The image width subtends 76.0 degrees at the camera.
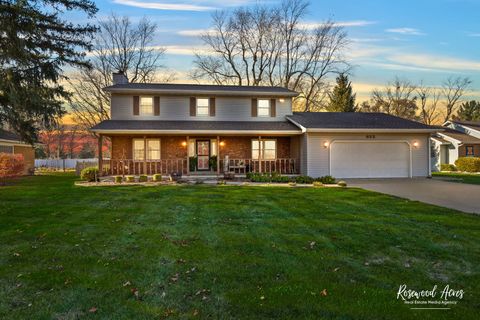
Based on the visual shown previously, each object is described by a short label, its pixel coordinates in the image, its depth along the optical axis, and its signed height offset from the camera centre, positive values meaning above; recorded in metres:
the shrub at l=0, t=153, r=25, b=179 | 16.19 -0.20
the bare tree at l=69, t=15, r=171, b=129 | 30.09 +10.02
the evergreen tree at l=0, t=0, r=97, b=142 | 10.59 +4.21
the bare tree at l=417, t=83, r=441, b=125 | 48.72 +8.66
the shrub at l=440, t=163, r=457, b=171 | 27.91 -1.00
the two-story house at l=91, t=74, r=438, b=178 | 16.86 +1.20
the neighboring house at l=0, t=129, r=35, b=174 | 22.21 +1.04
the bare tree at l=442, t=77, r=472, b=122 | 47.61 +10.33
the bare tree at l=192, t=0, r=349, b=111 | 32.62 +11.77
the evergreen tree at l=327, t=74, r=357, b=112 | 33.53 +6.66
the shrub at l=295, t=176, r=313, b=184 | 15.22 -1.08
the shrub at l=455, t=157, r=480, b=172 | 25.06 -0.67
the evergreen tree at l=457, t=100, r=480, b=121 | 46.69 +7.01
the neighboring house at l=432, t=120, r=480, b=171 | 29.52 +1.13
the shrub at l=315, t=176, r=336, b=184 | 15.01 -1.10
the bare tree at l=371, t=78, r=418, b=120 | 48.41 +9.23
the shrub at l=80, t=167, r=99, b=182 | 15.67 -0.70
